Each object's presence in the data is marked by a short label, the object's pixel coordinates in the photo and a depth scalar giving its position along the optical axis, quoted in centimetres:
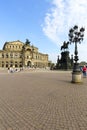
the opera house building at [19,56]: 6170
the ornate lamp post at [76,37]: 843
